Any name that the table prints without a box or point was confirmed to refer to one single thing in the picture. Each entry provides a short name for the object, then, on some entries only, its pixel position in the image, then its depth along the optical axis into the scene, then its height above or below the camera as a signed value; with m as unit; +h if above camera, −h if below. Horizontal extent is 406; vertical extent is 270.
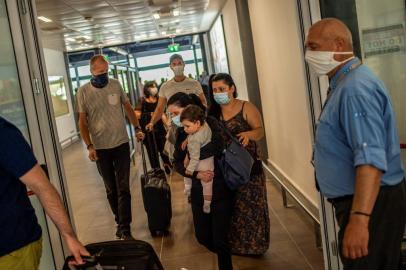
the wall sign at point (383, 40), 3.01 +0.15
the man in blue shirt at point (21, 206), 1.75 -0.34
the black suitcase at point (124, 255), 2.04 -0.65
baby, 3.13 -0.32
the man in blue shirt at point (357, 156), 1.79 -0.34
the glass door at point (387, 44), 3.02 +0.13
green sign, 18.44 +1.79
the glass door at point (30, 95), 2.81 +0.12
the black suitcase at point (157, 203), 4.63 -1.01
